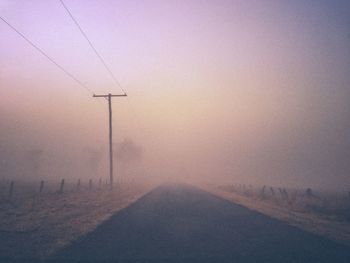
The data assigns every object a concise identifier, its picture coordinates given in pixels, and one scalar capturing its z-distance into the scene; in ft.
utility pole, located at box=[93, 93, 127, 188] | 159.57
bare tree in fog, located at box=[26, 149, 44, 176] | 510.50
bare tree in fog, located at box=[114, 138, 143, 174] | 548.72
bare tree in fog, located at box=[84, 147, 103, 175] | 567.18
